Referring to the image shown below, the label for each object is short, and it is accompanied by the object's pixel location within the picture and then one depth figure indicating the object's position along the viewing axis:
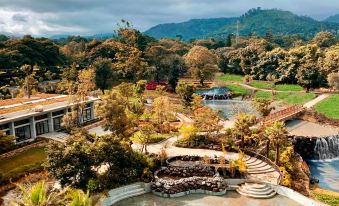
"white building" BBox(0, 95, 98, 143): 39.88
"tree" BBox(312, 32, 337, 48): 128.29
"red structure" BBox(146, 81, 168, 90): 82.30
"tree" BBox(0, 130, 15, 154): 33.41
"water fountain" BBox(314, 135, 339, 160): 46.66
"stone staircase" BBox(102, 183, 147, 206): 28.42
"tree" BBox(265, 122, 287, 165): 34.16
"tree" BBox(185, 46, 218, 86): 86.12
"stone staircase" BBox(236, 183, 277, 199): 29.80
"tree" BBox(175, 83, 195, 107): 54.88
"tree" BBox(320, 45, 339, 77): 81.57
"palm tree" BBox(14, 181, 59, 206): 17.88
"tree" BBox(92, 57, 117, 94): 73.94
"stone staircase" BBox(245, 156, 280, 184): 32.72
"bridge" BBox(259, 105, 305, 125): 53.81
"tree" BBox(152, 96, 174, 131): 46.16
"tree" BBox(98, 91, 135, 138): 35.88
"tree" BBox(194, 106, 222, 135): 41.06
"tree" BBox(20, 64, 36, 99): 54.71
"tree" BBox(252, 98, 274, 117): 43.91
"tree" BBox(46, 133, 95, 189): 28.11
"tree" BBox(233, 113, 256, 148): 38.97
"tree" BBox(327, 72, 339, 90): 74.43
